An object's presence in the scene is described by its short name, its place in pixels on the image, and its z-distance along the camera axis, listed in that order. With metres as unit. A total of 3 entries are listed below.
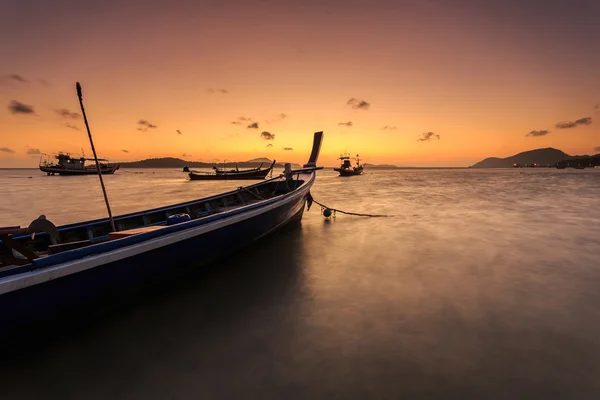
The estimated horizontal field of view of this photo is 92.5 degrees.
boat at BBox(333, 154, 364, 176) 100.59
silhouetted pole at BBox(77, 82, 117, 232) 6.26
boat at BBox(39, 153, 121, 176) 93.50
